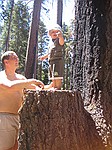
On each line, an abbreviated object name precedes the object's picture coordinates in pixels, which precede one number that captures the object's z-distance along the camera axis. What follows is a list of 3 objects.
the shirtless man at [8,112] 1.40
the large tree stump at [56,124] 0.93
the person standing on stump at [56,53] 2.20
